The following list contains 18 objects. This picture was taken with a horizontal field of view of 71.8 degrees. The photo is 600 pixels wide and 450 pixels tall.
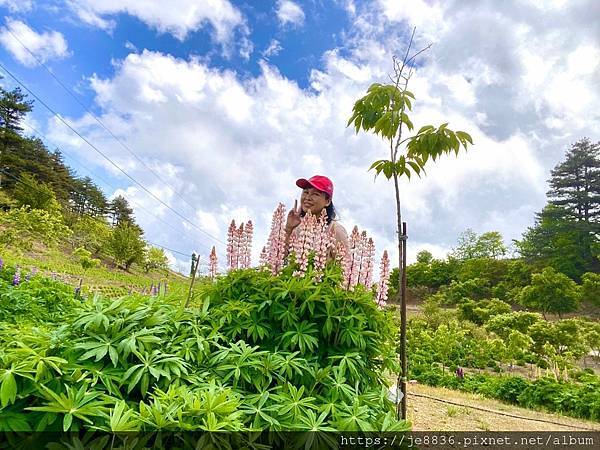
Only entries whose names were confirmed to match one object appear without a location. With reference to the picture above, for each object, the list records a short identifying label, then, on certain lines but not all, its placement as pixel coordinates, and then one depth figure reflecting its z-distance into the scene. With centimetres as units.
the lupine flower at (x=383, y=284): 231
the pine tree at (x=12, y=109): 2936
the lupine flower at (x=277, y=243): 226
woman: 260
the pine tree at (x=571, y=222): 2890
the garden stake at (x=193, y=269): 213
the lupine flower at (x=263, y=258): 230
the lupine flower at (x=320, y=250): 214
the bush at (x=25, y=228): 1401
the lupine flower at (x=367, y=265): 223
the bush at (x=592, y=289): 2136
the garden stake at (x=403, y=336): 252
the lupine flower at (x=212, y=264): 246
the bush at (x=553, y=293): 2081
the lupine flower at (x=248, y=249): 234
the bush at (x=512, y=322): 1257
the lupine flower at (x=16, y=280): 611
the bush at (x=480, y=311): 1694
